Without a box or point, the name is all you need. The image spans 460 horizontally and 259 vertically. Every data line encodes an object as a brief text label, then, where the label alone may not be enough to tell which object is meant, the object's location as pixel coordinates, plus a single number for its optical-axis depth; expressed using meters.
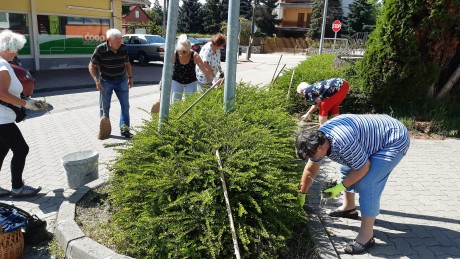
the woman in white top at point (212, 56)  6.07
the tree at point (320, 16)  42.66
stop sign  26.66
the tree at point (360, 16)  39.28
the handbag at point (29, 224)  3.10
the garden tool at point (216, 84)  3.86
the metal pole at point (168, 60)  3.79
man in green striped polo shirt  6.02
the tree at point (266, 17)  46.44
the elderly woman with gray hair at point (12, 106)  3.62
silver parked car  19.64
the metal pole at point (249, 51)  28.35
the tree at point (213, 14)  47.50
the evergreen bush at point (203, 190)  2.77
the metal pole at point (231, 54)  4.01
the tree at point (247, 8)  49.72
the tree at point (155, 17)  35.45
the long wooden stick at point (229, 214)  2.54
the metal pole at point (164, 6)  30.03
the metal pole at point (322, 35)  19.46
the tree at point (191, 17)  50.16
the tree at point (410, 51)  6.94
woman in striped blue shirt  2.79
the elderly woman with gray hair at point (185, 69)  5.64
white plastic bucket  4.18
